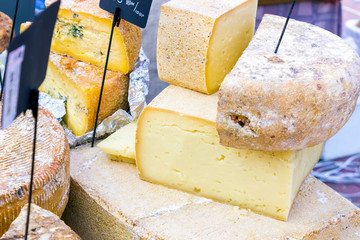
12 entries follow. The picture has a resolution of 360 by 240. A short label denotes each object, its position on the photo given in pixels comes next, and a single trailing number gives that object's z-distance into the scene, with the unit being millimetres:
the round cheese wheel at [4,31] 1597
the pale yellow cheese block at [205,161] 1469
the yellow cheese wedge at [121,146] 1575
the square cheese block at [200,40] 1501
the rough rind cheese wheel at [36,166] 1371
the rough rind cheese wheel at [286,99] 1362
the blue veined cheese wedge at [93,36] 1647
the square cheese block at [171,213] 1456
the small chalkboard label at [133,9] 1581
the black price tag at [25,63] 1213
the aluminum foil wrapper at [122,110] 1675
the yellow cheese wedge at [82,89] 1638
